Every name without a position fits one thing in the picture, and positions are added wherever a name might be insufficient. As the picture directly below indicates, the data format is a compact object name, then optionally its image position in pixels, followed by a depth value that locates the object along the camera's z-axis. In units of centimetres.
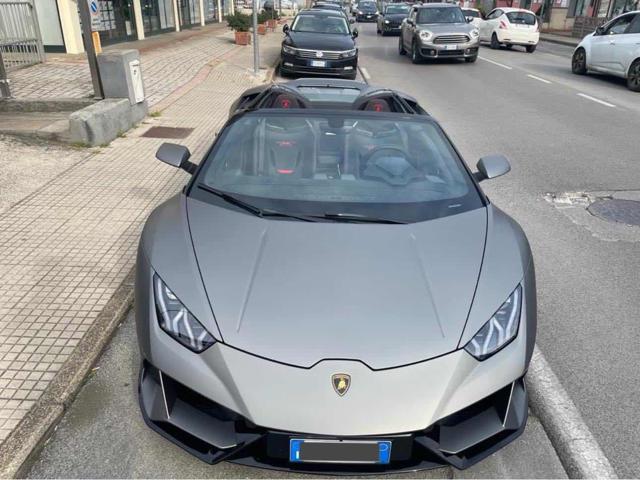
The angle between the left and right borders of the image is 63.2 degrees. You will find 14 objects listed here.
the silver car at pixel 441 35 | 1744
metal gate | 1169
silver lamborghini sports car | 207
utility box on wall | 835
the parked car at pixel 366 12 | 4697
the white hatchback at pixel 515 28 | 2280
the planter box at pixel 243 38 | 2138
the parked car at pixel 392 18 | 3044
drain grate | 843
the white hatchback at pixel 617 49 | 1323
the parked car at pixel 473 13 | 2840
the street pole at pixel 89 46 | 824
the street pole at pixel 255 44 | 1399
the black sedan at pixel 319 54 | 1356
